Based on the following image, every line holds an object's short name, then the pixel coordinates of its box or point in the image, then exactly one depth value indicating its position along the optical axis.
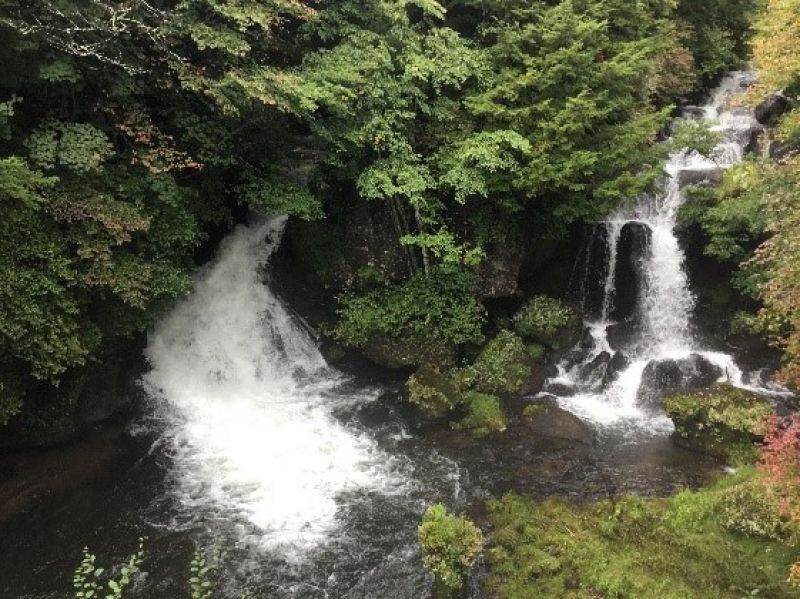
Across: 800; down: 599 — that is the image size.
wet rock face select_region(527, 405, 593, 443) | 13.83
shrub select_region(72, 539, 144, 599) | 9.40
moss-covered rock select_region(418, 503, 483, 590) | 8.94
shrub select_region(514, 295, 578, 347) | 16.77
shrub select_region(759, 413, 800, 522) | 7.68
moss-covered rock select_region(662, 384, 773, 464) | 12.38
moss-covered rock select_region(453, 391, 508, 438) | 14.12
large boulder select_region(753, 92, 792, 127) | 19.92
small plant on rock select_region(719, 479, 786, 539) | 9.38
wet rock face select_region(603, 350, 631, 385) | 16.23
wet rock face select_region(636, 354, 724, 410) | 15.37
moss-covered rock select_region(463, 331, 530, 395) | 15.55
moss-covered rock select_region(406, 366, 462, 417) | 14.83
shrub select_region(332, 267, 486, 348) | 16.08
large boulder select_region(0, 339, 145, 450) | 12.91
